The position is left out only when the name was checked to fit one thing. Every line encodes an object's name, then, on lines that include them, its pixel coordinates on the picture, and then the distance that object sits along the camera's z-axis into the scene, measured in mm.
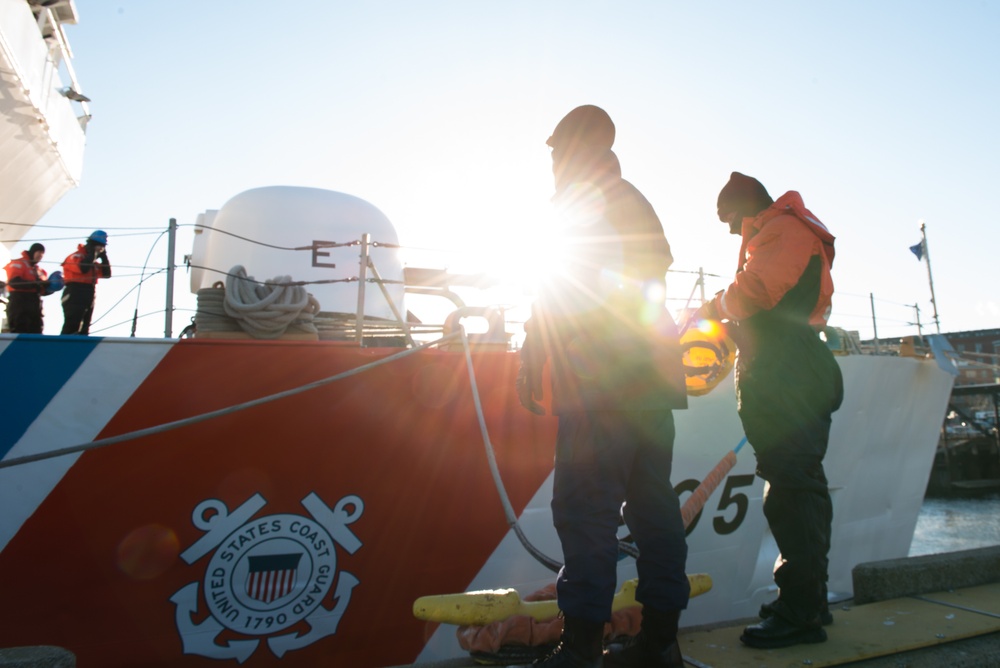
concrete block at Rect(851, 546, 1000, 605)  2646
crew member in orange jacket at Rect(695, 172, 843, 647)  2242
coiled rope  3537
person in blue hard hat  4305
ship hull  2781
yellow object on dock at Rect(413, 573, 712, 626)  2139
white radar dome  4828
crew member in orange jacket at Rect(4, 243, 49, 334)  4035
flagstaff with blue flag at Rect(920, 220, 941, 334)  11633
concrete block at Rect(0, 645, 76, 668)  1386
